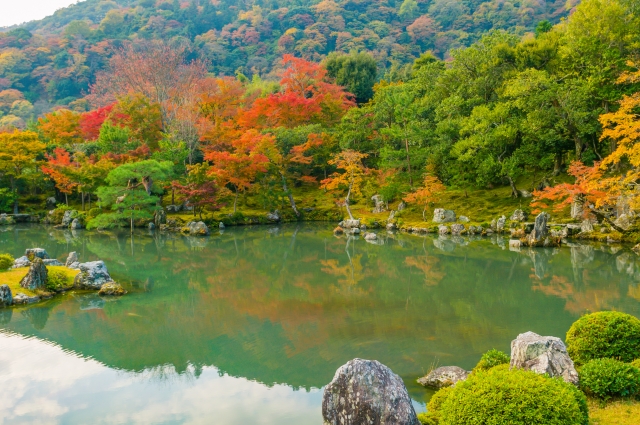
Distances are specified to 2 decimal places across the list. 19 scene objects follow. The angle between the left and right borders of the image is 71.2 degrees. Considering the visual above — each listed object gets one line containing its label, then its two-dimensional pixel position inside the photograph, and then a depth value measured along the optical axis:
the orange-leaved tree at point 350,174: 25.89
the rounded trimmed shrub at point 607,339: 5.28
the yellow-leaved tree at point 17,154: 27.64
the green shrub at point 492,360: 5.81
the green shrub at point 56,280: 11.41
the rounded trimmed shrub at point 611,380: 4.66
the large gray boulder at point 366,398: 4.25
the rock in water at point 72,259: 13.85
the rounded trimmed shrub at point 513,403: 3.43
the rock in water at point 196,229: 23.62
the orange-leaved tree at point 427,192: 23.90
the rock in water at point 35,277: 11.02
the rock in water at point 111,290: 11.38
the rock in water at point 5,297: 10.24
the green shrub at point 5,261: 12.44
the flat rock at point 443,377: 6.10
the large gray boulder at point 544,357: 4.82
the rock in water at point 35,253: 13.81
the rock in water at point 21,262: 12.91
